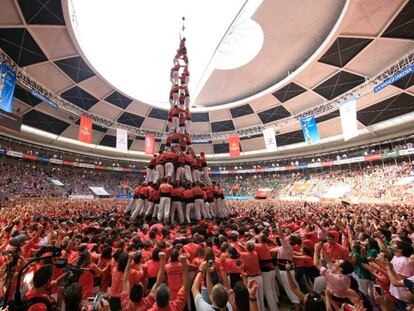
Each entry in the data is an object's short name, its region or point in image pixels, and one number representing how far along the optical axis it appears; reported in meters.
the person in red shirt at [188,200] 9.80
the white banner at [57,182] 30.33
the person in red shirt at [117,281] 3.22
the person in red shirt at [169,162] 10.41
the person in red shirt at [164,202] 9.14
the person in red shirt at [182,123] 13.15
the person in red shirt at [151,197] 9.71
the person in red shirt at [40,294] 2.29
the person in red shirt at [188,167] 10.90
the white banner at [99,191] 34.71
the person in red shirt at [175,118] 12.79
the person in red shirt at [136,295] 2.67
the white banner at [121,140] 22.42
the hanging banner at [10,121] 15.07
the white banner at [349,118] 15.73
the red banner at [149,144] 25.55
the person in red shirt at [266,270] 4.57
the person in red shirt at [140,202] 10.31
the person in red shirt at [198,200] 9.97
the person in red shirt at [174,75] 13.99
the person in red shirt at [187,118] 13.29
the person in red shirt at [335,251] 4.59
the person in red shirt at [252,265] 4.20
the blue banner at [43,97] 17.89
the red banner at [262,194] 37.91
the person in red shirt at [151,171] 11.58
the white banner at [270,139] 22.84
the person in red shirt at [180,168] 10.82
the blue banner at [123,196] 37.58
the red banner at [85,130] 19.44
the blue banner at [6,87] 12.72
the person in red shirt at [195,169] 11.47
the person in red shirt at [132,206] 11.36
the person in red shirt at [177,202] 9.67
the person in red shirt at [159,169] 10.80
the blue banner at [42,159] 29.43
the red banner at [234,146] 25.56
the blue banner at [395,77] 12.91
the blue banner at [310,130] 19.14
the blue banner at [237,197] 39.40
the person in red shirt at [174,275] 3.56
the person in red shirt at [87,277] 3.62
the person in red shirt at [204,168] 12.33
